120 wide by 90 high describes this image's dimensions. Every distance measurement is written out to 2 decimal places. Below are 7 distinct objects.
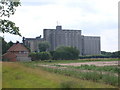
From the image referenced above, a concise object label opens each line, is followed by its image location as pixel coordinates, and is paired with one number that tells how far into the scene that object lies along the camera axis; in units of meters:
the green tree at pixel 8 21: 21.84
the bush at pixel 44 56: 95.75
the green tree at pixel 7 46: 91.34
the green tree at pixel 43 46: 140.25
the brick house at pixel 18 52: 89.81
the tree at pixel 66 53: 103.69
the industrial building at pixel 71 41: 162.25
